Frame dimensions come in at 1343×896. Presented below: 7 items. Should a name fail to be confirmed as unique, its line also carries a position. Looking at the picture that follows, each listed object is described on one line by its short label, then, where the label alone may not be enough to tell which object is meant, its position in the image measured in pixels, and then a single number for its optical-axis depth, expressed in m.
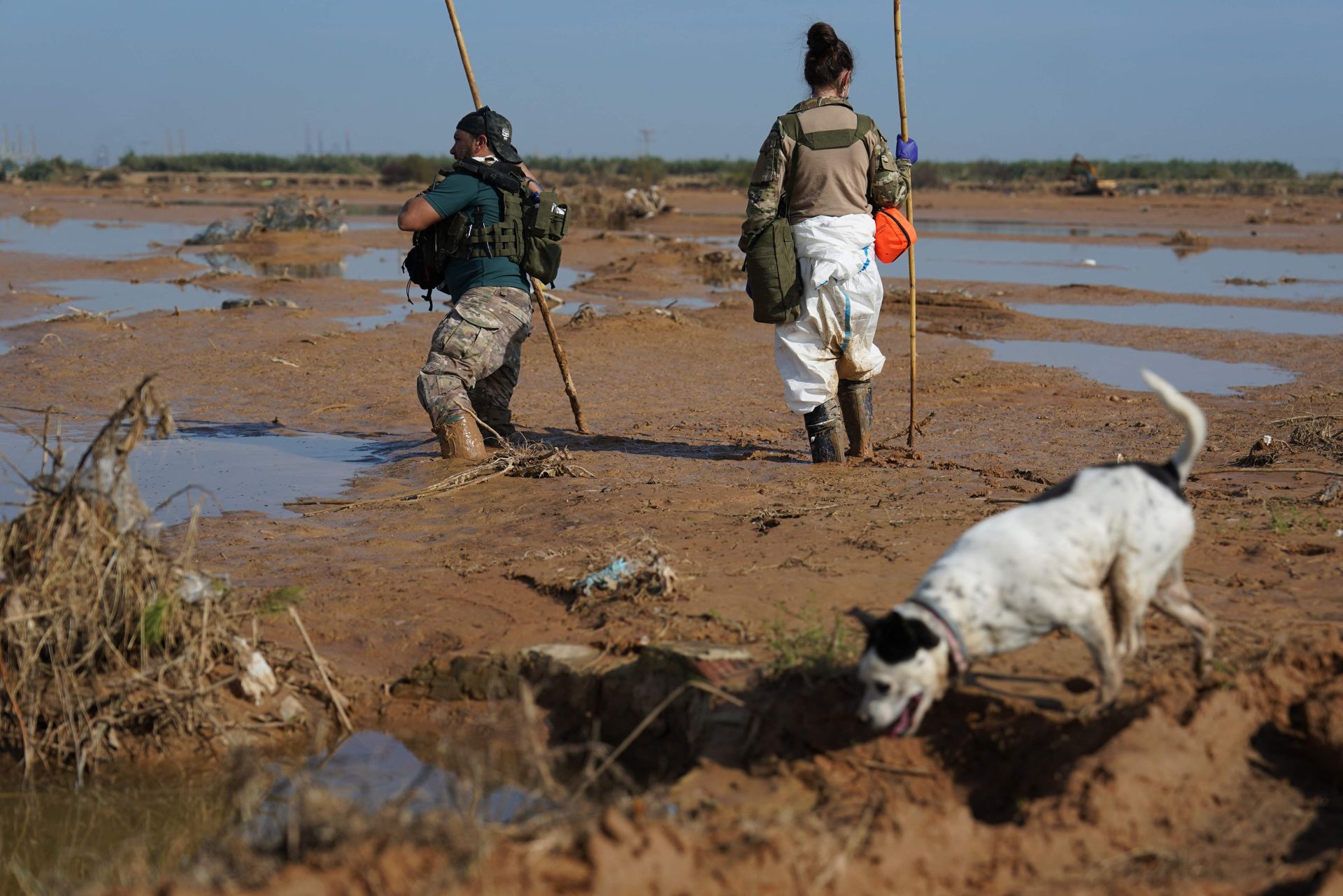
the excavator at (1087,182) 46.53
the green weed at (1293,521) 5.71
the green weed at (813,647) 4.25
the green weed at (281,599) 4.69
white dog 3.52
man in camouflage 7.69
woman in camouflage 7.18
